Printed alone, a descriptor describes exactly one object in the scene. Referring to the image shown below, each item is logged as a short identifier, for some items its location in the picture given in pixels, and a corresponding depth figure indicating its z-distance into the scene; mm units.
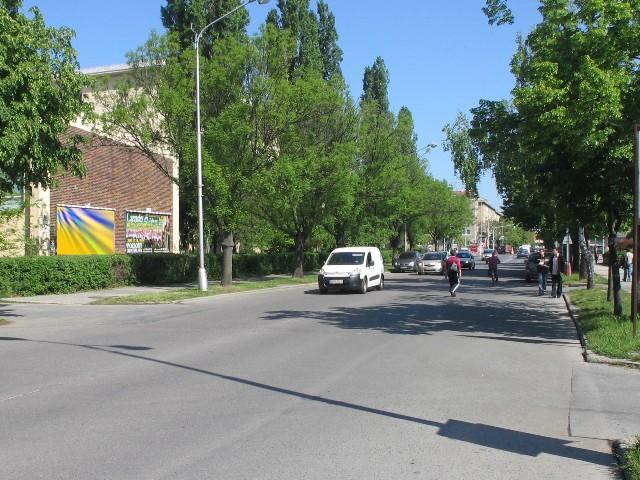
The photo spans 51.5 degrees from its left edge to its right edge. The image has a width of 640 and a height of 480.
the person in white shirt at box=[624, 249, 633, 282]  31592
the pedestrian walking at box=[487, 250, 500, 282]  32000
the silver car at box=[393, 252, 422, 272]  47719
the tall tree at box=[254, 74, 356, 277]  26516
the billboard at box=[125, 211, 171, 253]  35656
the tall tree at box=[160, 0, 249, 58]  31703
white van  24844
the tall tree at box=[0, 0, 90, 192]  13586
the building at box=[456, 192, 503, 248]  160250
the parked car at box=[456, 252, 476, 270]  52219
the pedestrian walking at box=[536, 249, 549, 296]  24078
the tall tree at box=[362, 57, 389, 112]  52906
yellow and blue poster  30078
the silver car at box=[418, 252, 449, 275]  44281
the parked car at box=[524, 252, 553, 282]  34409
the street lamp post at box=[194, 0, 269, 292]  23219
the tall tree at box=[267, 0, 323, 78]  36531
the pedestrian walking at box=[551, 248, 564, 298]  22781
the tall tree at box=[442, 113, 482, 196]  44309
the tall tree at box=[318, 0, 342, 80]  41438
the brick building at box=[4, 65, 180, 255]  29125
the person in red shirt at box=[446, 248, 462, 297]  22875
